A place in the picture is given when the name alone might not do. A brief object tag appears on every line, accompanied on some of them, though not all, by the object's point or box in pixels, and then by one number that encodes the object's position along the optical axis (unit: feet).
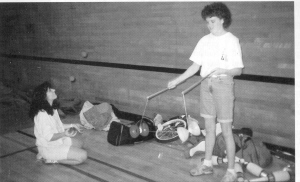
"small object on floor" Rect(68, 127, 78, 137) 9.38
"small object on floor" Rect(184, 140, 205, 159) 9.83
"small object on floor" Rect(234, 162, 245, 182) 8.17
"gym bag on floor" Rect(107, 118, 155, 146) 11.10
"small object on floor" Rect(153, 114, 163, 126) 12.44
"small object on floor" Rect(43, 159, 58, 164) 9.82
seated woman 9.53
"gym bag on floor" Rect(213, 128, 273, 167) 8.98
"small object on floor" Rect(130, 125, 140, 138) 10.97
